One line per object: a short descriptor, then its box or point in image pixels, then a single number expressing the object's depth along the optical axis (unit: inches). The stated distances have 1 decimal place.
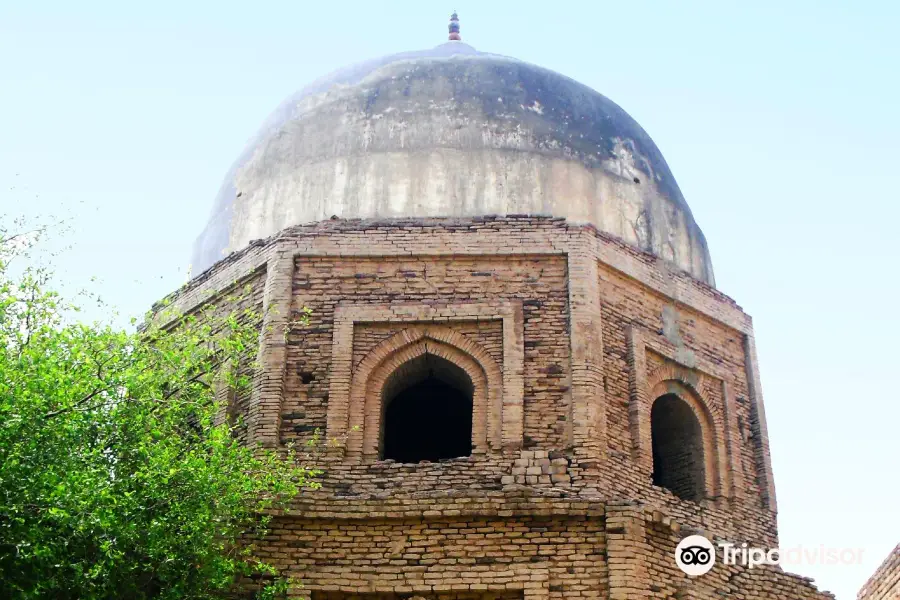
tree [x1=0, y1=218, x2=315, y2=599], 284.2
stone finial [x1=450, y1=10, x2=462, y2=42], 547.5
